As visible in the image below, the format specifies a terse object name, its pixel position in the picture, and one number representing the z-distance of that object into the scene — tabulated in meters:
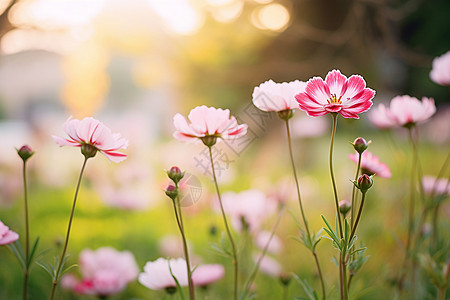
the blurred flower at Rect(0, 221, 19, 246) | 0.80
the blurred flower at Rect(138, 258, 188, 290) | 0.86
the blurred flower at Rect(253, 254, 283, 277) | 1.10
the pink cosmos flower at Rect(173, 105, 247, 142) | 0.81
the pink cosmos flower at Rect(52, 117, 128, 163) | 0.79
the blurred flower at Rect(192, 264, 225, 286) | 0.94
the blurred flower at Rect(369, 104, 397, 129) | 0.94
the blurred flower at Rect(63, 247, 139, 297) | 0.97
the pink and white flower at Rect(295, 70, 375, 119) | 0.77
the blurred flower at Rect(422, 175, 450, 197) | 1.09
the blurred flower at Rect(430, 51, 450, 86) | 0.95
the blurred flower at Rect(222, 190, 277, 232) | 1.00
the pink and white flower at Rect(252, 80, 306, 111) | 0.82
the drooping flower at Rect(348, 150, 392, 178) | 0.88
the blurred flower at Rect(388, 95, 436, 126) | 0.91
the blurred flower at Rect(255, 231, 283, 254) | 1.10
